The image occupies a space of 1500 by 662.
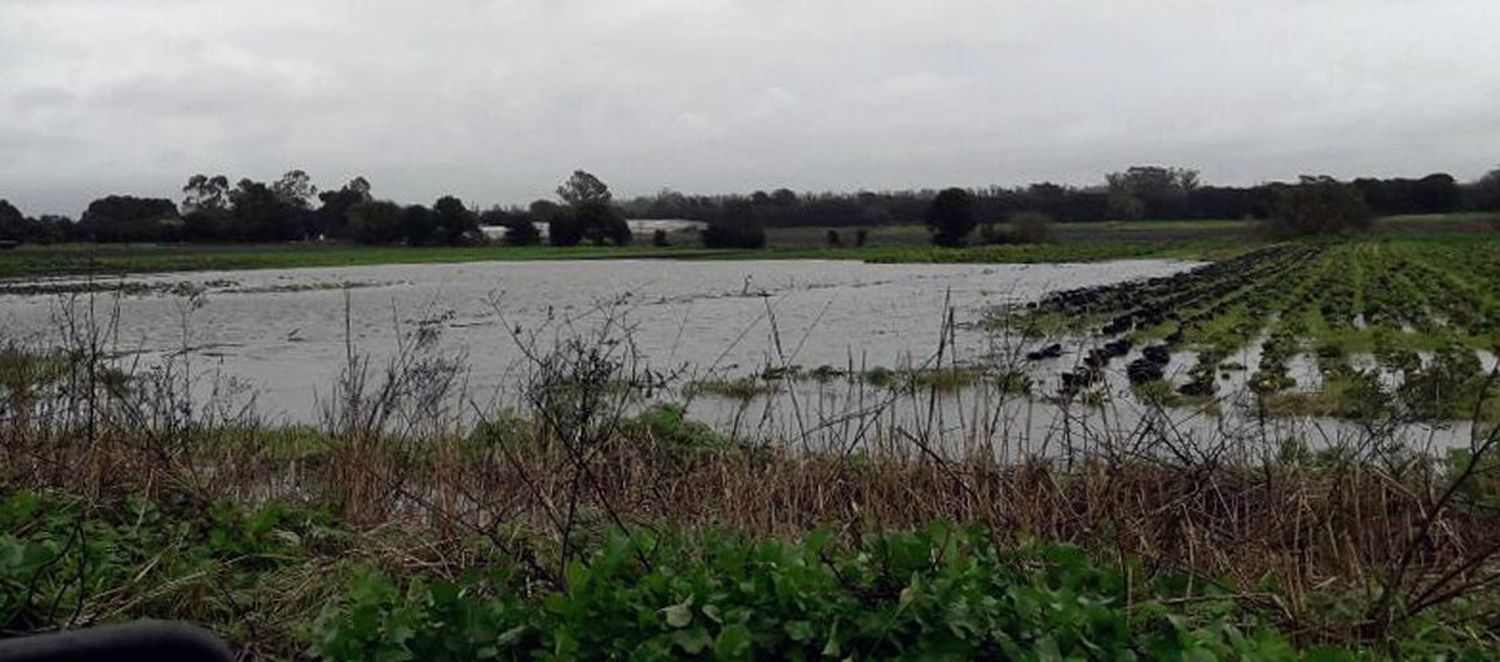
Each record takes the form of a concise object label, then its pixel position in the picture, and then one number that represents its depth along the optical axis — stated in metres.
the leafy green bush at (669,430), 8.29
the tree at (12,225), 58.81
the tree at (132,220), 79.25
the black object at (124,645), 1.20
